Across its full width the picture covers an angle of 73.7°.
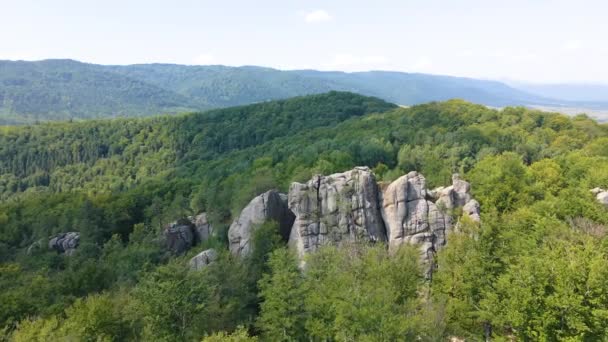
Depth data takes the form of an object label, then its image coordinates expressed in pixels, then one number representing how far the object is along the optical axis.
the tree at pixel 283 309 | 35.62
